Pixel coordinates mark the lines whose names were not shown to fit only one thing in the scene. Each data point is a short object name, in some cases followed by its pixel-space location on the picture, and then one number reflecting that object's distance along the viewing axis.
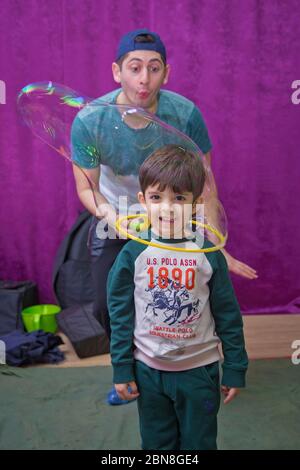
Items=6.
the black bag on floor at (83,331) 2.46
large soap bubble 1.26
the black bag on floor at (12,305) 2.72
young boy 1.17
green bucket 2.75
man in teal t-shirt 1.35
